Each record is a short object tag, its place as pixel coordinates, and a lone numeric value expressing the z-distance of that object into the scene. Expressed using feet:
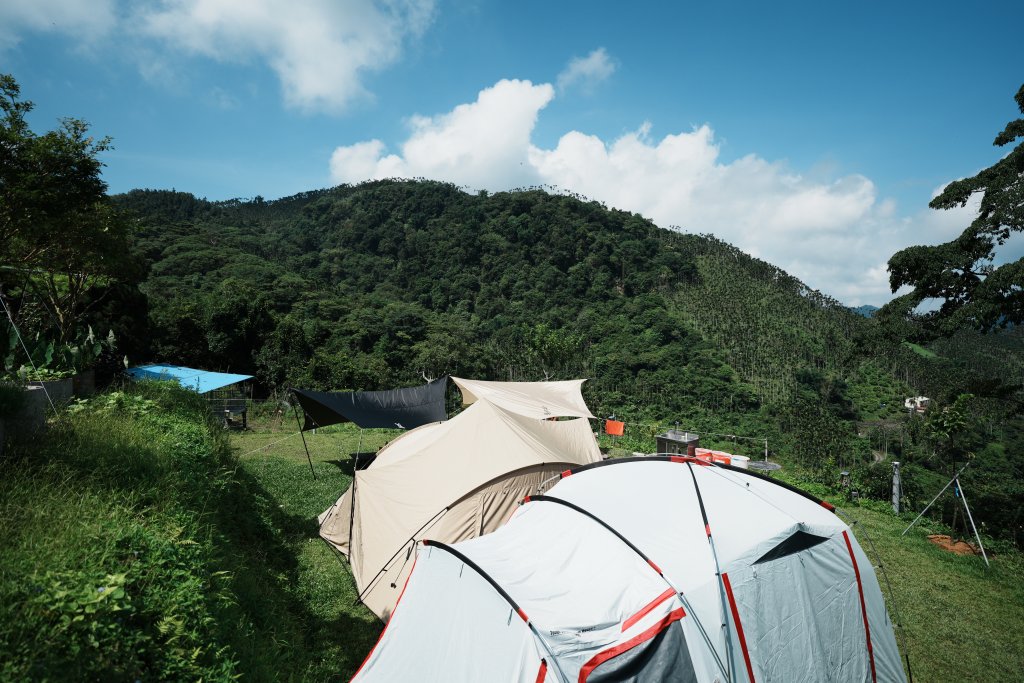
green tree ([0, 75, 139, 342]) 21.39
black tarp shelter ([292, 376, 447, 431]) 28.66
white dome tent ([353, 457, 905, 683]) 8.73
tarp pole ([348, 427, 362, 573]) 17.77
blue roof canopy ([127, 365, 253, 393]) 39.00
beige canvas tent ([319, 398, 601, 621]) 15.06
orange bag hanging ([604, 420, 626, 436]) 32.19
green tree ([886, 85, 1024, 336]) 24.27
